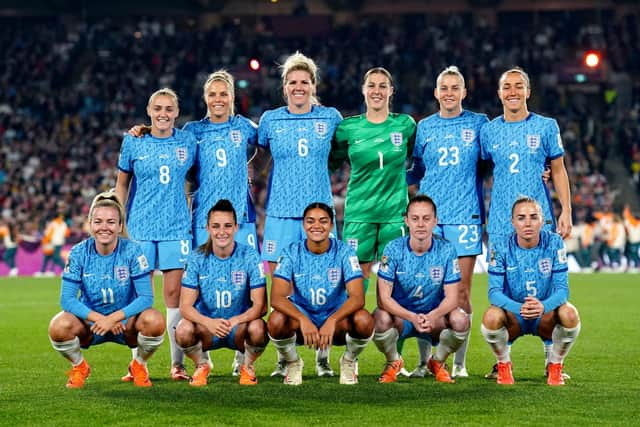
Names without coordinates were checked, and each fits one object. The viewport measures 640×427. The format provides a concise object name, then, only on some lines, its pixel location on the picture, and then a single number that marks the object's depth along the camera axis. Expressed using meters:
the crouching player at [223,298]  12.39
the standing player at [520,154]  13.39
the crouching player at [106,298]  12.22
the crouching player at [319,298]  12.33
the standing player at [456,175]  13.60
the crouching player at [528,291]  12.47
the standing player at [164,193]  13.61
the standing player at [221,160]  13.78
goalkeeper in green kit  13.56
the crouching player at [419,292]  12.59
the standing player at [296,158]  13.61
